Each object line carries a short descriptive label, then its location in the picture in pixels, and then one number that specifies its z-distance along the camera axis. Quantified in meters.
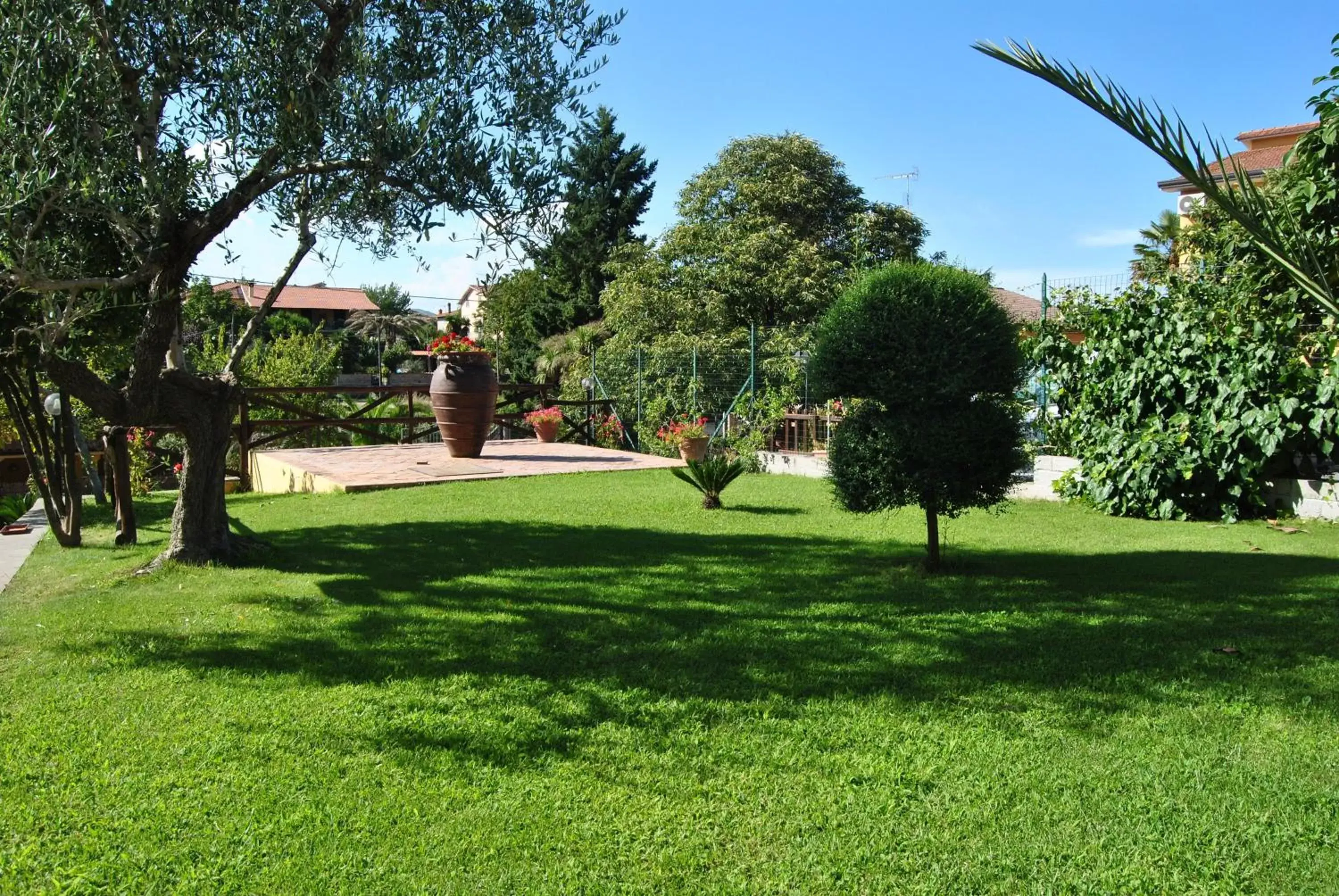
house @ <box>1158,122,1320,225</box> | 25.02
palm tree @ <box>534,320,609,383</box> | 31.23
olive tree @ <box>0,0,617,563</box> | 5.30
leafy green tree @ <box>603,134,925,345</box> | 25.33
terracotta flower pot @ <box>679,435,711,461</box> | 14.11
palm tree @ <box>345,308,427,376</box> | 53.81
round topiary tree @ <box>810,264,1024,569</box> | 6.08
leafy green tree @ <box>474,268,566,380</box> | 39.69
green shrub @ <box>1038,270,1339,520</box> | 8.70
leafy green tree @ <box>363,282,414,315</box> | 72.50
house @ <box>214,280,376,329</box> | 73.44
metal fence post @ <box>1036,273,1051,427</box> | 10.80
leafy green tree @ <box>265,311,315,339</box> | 48.06
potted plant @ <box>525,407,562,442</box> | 17.33
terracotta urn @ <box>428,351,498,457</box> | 13.80
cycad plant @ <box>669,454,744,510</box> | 9.77
